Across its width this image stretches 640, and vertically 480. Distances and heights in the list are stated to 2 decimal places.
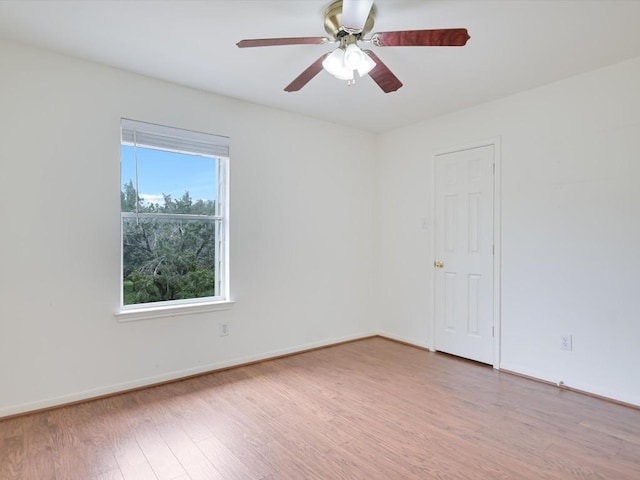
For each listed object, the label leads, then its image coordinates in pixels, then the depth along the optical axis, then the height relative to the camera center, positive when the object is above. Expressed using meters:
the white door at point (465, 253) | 3.52 -0.12
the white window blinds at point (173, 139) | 2.93 +0.85
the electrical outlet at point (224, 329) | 3.37 -0.82
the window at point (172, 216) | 2.99 +0.20
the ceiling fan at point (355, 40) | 1.75 +1.04
